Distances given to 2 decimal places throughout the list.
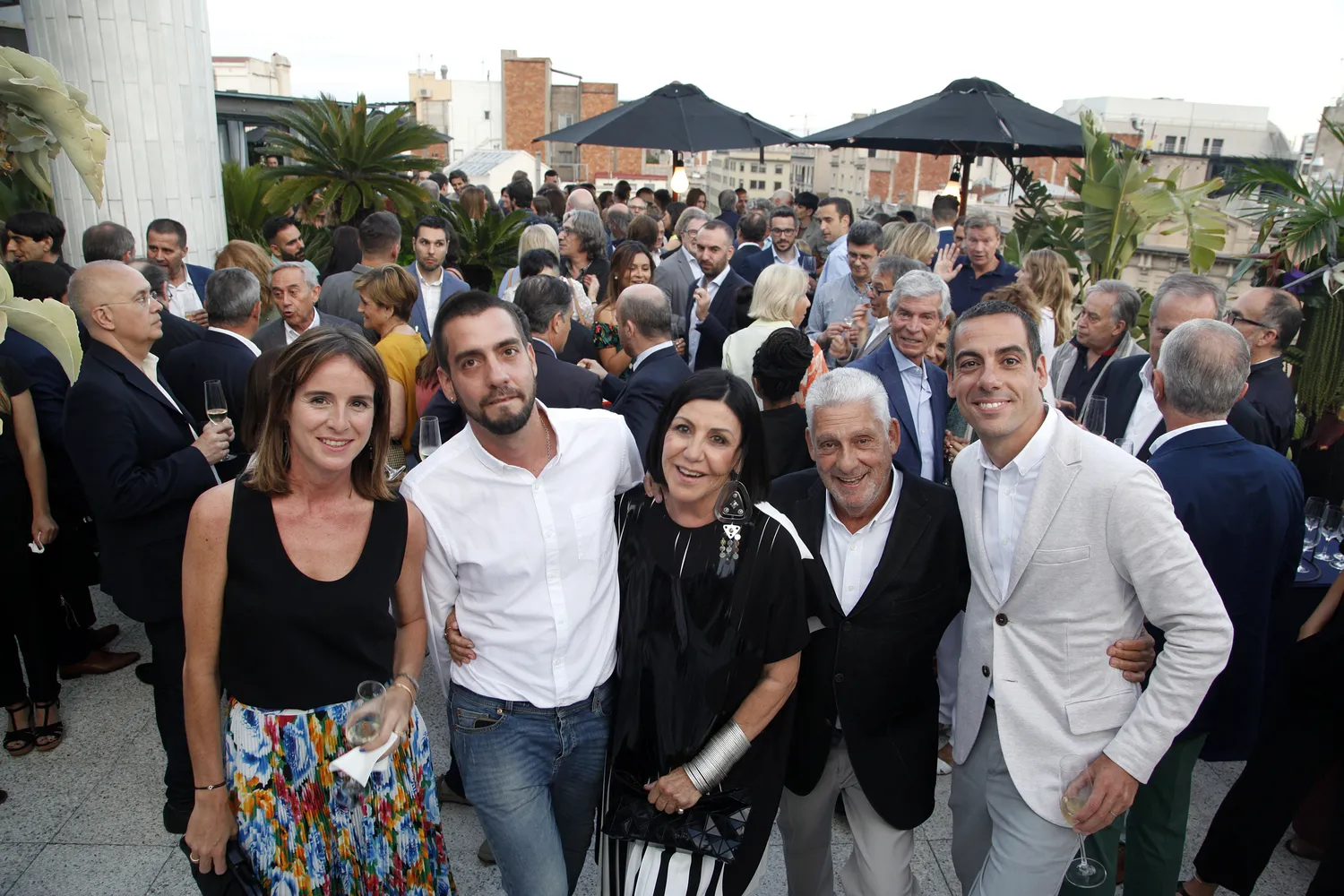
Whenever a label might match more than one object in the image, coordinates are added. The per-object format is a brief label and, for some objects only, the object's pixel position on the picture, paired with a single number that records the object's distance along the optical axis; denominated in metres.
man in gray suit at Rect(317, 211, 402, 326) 6.02
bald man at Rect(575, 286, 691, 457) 3.99
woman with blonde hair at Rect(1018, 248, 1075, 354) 5.70
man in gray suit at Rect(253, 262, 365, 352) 4.88
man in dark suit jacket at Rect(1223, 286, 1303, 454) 4.08
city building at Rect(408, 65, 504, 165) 70.94
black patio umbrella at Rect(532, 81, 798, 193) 9.49
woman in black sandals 3.68
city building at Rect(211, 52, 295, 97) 62.38
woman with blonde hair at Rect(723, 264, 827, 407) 4.81
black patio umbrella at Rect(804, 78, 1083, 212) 7.91
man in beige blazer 2.12
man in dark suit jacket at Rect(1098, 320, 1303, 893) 2.66
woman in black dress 2.24
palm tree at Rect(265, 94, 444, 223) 8.70
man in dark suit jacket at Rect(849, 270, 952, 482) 3.98
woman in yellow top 4.37
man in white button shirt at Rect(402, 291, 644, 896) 2.31
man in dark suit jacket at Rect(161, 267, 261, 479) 3.86
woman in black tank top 2.07
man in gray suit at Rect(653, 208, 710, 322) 7.24
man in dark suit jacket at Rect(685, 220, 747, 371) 6.27
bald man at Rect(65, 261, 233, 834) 2.96
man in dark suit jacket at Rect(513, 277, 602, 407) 3.98
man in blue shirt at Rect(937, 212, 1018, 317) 6.45
